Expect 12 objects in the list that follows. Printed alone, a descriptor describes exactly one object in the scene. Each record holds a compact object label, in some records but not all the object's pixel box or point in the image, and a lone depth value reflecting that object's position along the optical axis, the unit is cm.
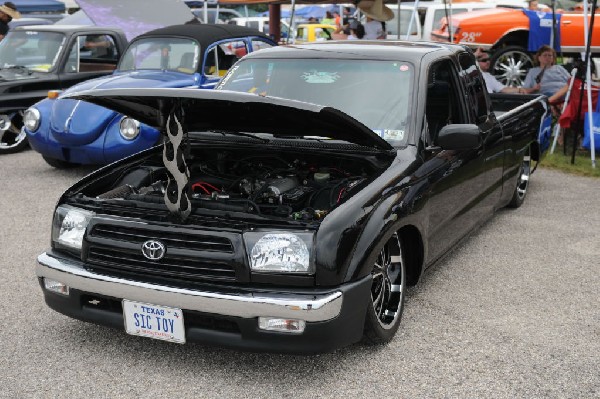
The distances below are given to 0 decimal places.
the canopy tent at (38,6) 2699
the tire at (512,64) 1316
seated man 1011
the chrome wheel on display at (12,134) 944
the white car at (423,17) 1622
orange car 1324
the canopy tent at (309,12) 3093
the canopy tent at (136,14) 1128
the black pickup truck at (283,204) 323
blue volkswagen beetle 760
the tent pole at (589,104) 845
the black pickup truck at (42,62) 927
